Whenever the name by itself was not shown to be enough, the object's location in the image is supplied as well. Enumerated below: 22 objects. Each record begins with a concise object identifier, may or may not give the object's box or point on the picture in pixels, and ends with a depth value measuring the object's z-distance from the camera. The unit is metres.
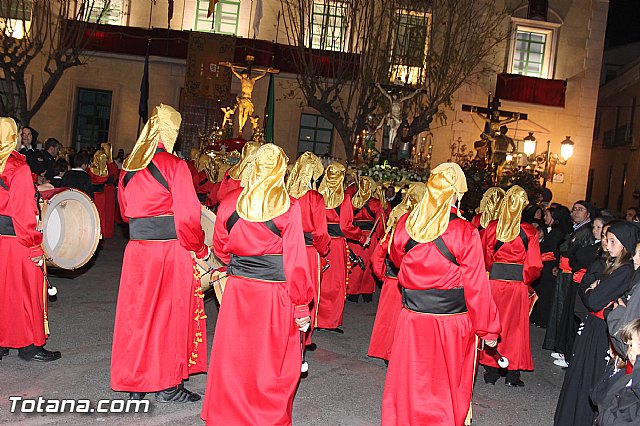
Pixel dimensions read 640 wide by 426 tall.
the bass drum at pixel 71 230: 7.45
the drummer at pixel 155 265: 6.20
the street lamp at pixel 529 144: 23.47
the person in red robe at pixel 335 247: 10.11
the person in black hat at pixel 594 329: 5.83
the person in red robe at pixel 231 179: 9.84
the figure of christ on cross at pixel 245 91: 19.25
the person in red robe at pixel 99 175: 16.05
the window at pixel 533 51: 28.84
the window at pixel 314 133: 28.95
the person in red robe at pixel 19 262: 6.85
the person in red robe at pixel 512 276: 8.09
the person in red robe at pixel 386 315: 8.77
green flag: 22.12
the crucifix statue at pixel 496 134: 20.86
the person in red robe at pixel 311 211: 8.53
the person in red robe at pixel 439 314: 5.48
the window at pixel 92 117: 28.31
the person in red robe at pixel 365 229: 12.25
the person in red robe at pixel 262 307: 5.58
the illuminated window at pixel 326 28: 23.61
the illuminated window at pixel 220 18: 28.08
